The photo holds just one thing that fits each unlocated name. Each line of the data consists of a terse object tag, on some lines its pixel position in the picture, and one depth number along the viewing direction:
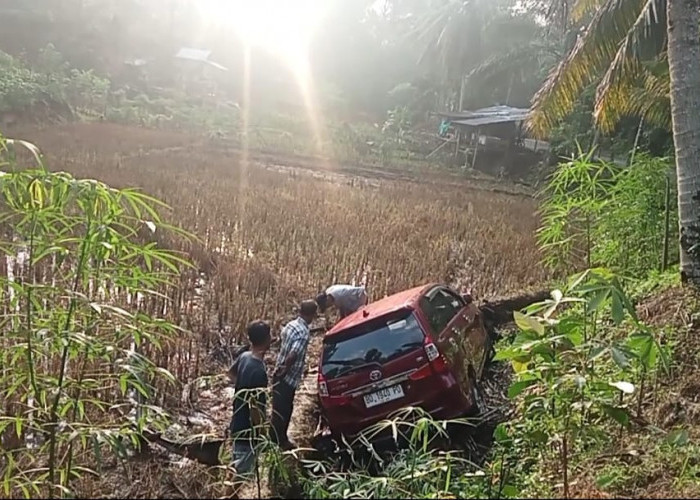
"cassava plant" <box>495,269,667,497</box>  3.70
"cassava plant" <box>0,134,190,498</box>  3.42
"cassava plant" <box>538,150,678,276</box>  9.05
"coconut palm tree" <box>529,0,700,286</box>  7.05
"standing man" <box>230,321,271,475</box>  5.08
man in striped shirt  5.77
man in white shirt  7.34
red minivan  5.68
